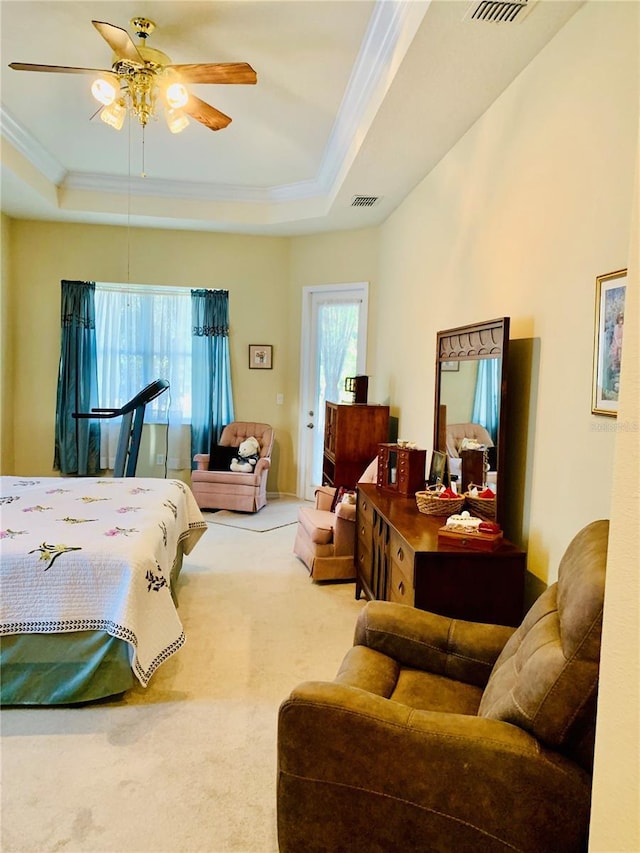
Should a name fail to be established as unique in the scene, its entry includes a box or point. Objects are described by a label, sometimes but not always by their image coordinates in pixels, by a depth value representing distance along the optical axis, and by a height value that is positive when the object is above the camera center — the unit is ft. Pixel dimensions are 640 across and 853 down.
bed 7.29 -3.10
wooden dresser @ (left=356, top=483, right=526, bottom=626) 7.04 -2.37
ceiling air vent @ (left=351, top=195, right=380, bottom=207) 14.60 +5.42
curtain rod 19.16 +3.72
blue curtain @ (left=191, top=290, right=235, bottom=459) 19.45 +1.03
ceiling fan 8.48 +5.22
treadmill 14.26 -0.98
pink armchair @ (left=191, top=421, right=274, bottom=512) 17.54 -3.05
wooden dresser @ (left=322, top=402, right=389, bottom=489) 14.51 -1.07
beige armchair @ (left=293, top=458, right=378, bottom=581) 11.89 -3.29
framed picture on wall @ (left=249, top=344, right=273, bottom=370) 19.98 +1.43
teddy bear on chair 17.97 -2.10
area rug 16.52 -3.92
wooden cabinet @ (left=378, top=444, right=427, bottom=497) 10.18 -1.36
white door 18.49 +1.49
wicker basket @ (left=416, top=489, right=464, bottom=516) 8.77 -1.70
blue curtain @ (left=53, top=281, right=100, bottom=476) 18.69 +0.48
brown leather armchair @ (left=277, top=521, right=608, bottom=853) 3.77 -2.65
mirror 8.02 -0.02
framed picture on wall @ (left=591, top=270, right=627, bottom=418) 5.75 +0.69
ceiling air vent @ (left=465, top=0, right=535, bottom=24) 6.63 +4.88
